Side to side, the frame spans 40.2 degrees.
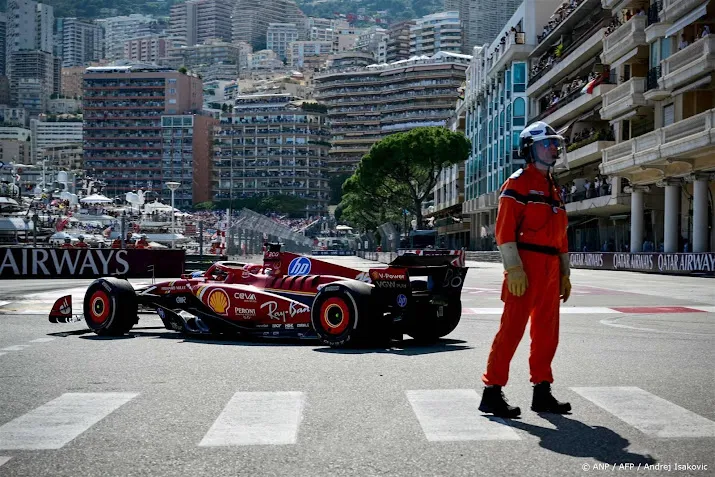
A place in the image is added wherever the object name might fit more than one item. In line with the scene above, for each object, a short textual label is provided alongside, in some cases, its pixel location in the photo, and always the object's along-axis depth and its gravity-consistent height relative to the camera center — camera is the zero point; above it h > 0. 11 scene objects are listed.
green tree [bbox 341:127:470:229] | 82.00 +7.22
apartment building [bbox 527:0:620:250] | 53.41 +8.85
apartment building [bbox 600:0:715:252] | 37.84 +5.93
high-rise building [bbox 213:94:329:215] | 198.00 +8.09
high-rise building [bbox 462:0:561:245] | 75.44 +11.74
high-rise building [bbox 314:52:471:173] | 194.38 +33.26
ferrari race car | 10.41 -0.63
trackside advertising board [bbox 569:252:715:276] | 32.06 -0.52
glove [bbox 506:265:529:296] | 6.50 -0.22
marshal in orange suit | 6.54 -0.22
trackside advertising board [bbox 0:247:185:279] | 31.25 -0.60
